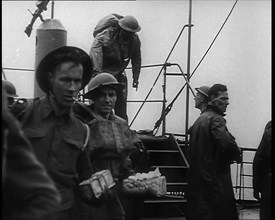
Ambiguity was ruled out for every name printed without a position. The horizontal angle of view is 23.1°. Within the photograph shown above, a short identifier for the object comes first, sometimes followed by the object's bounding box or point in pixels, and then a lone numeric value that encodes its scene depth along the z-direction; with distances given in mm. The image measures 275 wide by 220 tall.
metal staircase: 11352
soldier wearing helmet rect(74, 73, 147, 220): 7172
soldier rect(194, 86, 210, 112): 10844
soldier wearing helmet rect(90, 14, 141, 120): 11727
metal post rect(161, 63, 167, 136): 12750
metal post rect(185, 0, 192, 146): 12281
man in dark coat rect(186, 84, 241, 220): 9367
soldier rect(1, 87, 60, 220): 3412
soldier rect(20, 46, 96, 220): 5973
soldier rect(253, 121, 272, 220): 8195
